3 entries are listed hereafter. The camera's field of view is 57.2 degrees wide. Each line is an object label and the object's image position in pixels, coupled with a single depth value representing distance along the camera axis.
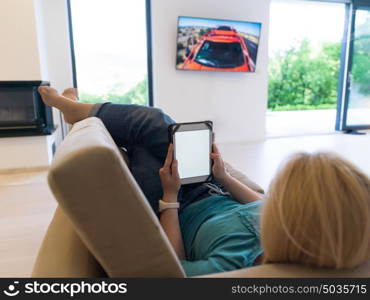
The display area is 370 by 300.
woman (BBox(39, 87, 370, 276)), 0.59
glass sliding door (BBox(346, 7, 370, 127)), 5.43
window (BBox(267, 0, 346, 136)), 6.65
